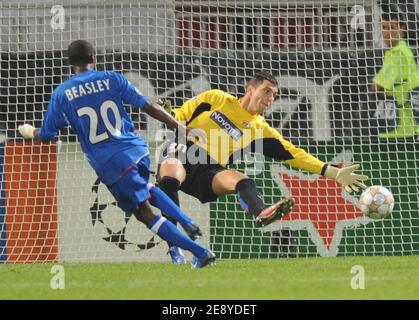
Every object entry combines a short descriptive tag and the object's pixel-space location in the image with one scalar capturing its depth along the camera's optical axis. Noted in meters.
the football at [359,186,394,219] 16.98
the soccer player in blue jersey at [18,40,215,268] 14.33
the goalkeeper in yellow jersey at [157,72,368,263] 16.95
